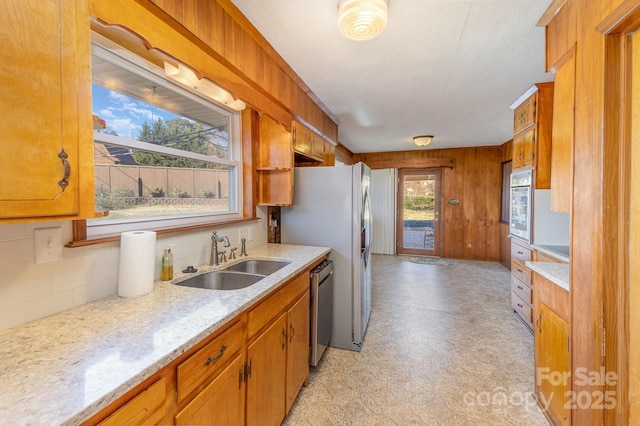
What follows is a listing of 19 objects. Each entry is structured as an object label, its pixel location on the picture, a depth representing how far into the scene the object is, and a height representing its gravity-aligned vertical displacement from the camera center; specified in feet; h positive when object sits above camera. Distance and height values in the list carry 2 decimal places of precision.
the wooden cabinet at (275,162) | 7.98 +1.43
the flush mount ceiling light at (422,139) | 15.22 +3.97
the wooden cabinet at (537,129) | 8.33 +2.61
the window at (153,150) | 4.59 +1.22
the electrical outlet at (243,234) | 7.45 -0.69
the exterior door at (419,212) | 20.38 -0.23
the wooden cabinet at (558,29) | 4.58 +3.32
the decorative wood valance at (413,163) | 19.58 +3.48
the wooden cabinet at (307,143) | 8.62 +2.38
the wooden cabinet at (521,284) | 9.23 -2.73
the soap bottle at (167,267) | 4.87 -1.05
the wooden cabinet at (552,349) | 4.84 -2.75
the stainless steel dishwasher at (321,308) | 6.70 -2.66
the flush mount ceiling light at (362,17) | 4.69 +3.47
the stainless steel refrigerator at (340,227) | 7.98 -0.56
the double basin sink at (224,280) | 5.43 -1.48
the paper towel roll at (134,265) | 3.98 -0.82
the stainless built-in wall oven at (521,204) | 9.52 +0.19
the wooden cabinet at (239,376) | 2.57 -2.12
